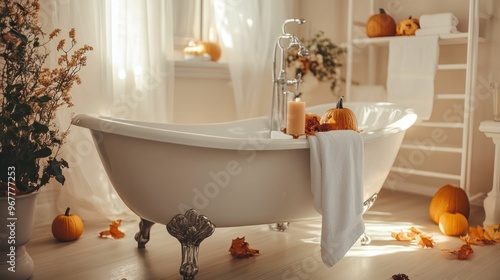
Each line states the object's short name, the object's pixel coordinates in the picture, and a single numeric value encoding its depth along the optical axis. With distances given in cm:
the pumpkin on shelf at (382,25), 349
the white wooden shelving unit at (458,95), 307
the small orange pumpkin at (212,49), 347
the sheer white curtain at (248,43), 338
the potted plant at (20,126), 188
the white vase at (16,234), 190
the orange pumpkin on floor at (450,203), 282
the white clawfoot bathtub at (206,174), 179
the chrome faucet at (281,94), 249
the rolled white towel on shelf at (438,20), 315
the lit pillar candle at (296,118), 212
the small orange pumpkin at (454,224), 262
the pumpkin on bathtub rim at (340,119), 237
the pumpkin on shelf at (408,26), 335
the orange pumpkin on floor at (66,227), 244
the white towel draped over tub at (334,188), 190
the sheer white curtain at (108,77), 266
